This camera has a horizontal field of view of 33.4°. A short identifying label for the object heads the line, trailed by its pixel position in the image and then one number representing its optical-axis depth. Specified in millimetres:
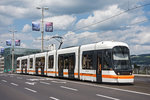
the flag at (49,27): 42500
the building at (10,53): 119900
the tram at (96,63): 18047
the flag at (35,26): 42875
